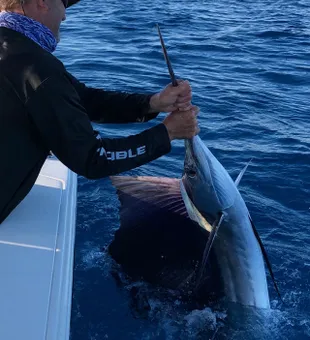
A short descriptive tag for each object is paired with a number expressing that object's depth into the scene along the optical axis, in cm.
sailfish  252
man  207
